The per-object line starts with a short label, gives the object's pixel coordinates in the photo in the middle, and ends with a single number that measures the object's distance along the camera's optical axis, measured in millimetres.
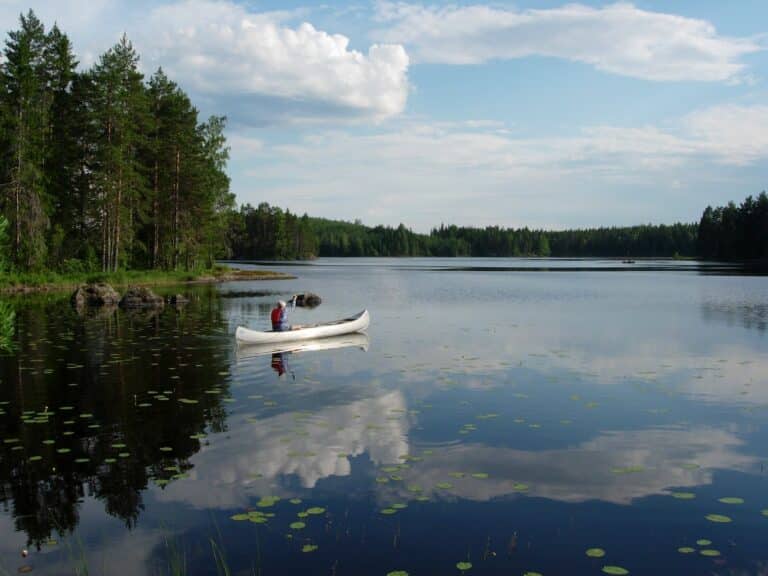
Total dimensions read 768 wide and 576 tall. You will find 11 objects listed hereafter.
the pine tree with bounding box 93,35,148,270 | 56125
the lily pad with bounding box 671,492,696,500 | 9844
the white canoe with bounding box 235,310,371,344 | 24812
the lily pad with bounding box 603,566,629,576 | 7559
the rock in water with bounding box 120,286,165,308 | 42281
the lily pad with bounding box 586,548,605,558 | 7973
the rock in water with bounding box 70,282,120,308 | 42594
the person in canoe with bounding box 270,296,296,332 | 26016
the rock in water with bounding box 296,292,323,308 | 45594
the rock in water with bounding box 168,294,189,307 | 43381
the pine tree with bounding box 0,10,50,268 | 49031
